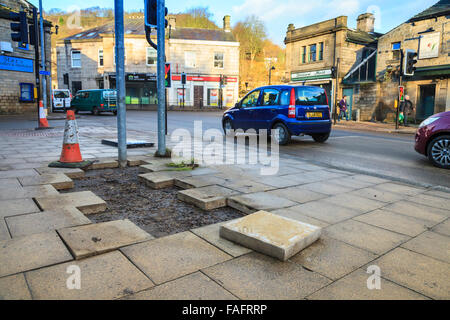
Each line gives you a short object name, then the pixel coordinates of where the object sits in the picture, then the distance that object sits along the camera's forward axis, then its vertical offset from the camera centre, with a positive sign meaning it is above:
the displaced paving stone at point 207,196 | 4.01 -1.05
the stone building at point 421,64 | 21.67 +3.41
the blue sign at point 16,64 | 24.27 +3.35
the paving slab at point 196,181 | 4.86 -1.04
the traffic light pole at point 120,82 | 5.99 +0.52
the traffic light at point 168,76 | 8.62 +0.89
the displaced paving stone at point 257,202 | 3.93 -1.08
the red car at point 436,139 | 7.07 -0.54
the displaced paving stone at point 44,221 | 3.13 -1.08
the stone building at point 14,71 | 24.30 +2.83
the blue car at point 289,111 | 10.00 +0.03
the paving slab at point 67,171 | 5.38 -0.98
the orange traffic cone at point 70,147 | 6.08 -0.65
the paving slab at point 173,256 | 2.42 -1.12
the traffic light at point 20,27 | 11.85 +2.89
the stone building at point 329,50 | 28.92 +5.62
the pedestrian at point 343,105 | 24.88 +0.57
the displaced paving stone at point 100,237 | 2.70 -1.08
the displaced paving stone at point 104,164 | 6.07 -0.96
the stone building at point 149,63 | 39.28 +5.67
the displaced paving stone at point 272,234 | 2.69 -1.02
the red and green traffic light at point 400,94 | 17.56 +1.02
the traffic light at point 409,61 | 17.02 +2.60
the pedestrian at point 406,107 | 21.30 +0.41
